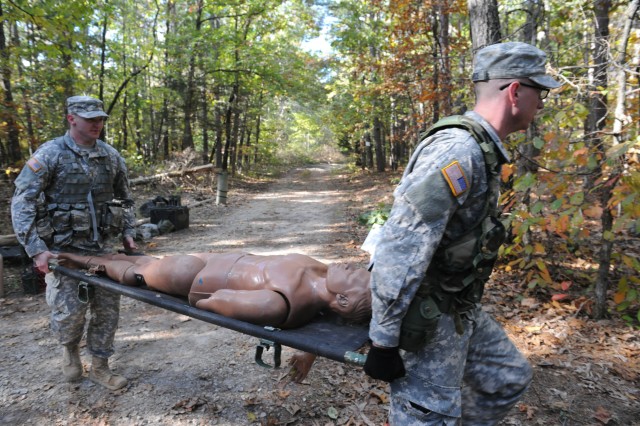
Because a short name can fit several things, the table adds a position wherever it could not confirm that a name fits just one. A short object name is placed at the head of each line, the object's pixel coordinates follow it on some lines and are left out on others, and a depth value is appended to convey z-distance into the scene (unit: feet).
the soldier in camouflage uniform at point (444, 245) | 5.01
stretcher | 6.55
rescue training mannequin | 8.09
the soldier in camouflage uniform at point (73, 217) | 9.89
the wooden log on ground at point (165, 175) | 39.32
